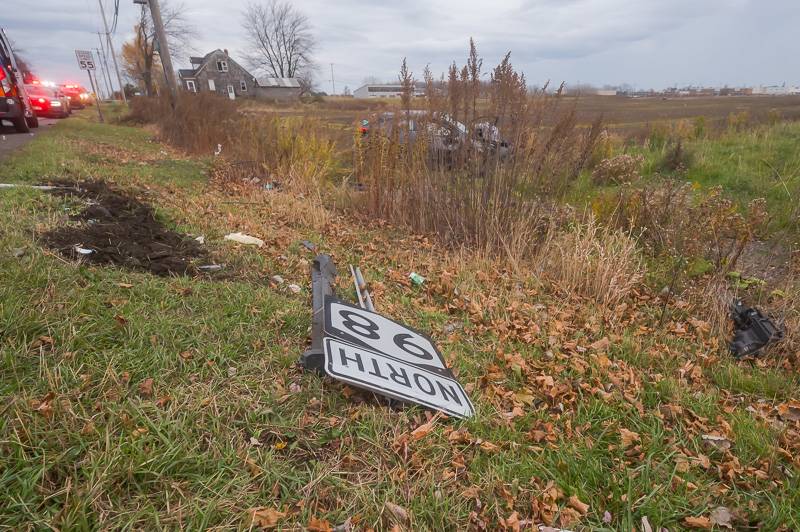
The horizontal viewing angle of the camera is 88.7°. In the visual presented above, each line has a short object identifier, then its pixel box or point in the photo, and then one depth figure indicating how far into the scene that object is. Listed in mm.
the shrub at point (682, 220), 3768
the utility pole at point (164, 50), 12016
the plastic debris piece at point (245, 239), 4090
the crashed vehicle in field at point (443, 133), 4523
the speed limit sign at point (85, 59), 17703
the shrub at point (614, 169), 7246
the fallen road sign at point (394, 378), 1836
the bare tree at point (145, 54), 28938
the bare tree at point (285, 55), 61438
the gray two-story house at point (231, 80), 55438
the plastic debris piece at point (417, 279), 3826
